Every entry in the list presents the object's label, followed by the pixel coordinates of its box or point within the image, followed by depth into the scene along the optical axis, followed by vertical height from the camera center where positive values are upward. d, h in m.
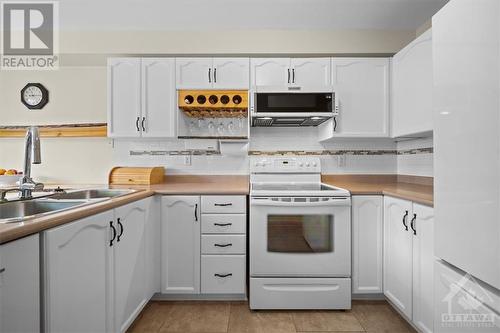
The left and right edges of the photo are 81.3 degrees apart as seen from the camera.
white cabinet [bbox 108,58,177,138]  2.59 +0.62
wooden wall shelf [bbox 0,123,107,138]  2.90 +0.35
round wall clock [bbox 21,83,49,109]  2.91 +0.69
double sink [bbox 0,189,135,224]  1.49 -0.22
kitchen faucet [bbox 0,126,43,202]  1.58 +0.03
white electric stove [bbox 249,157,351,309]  2.13 -0.62
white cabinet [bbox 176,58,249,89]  2.59 +0.85
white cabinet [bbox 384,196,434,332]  1.67 -0.60
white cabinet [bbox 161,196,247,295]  2.23 -0.61
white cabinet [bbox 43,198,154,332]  1.08 -0.50
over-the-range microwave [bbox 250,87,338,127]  2.42 +0.52
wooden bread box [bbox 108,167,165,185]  2.61 -0.10
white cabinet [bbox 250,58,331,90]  2.58 +0.84
